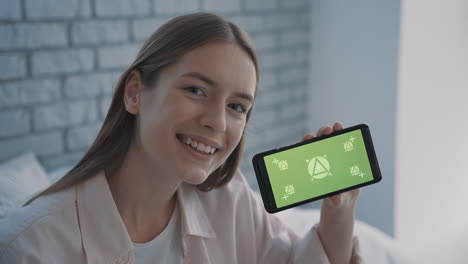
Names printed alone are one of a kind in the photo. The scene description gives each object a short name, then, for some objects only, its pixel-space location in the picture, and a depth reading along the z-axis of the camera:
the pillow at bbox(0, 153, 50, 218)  1.47
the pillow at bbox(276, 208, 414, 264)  1.53
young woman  1.04
